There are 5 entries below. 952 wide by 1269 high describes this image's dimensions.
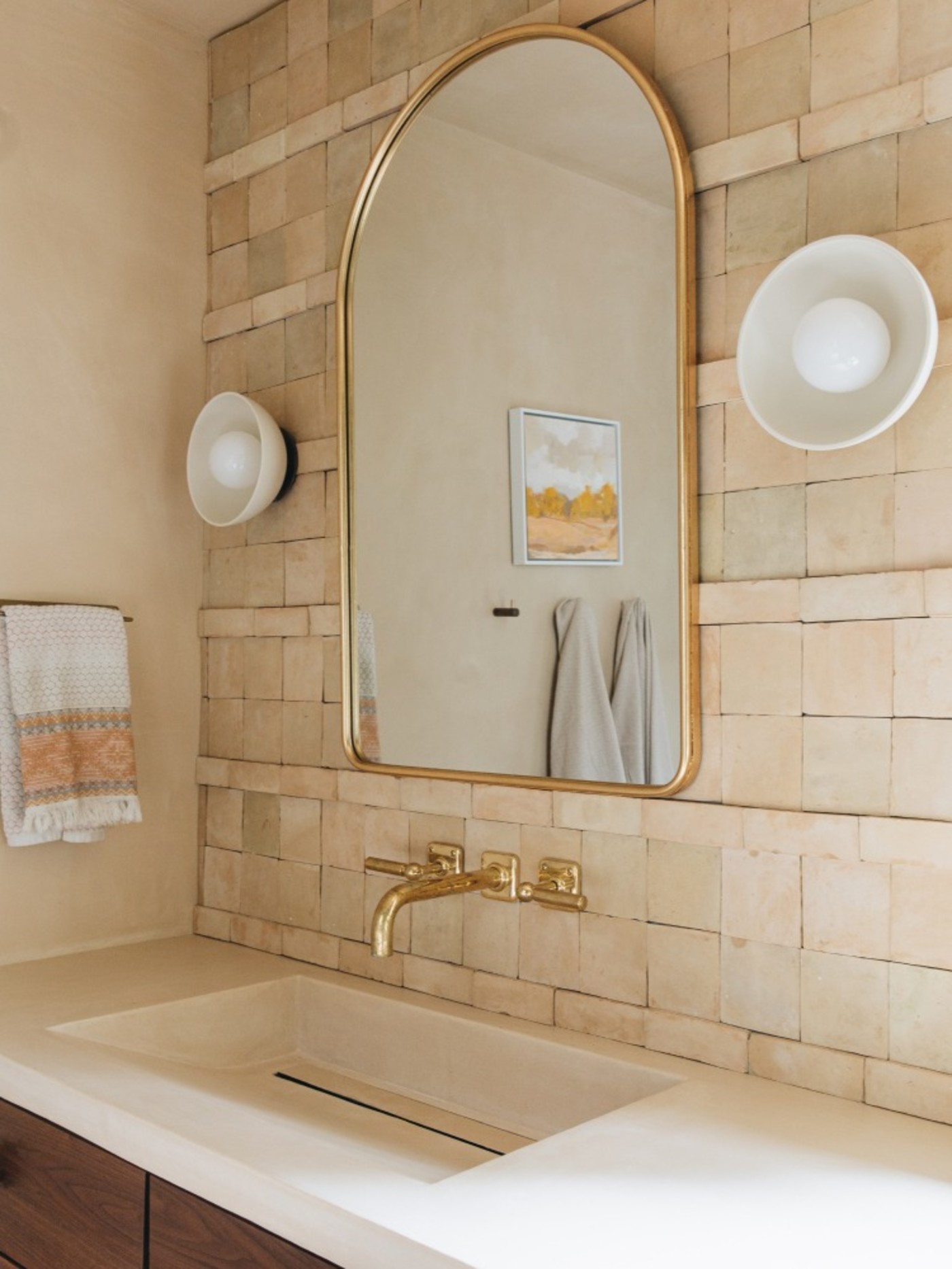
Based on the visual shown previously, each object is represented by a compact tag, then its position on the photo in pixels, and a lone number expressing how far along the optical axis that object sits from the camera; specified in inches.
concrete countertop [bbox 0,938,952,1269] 39.8
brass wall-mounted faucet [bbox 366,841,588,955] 59.4
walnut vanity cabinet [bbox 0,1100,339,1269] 47.1
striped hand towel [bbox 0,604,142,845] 75.1
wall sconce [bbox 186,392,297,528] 78.0
